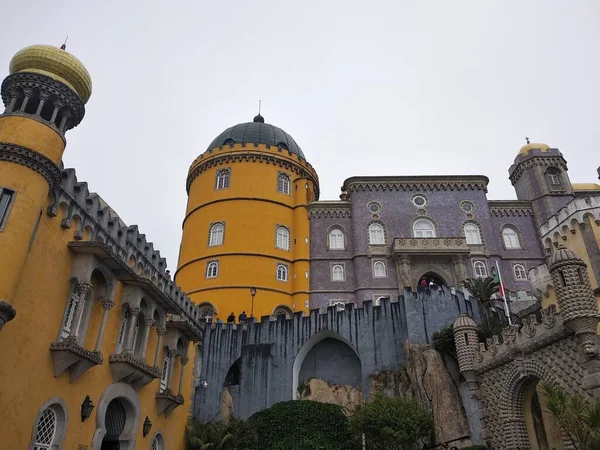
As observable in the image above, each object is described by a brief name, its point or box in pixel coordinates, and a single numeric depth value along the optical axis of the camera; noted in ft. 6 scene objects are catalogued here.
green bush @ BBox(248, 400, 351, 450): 59.57
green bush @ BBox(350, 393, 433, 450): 52.34
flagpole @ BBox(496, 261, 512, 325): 64.18
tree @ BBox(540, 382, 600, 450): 34.68
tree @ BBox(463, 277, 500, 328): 69.56
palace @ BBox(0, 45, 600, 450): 38.42
